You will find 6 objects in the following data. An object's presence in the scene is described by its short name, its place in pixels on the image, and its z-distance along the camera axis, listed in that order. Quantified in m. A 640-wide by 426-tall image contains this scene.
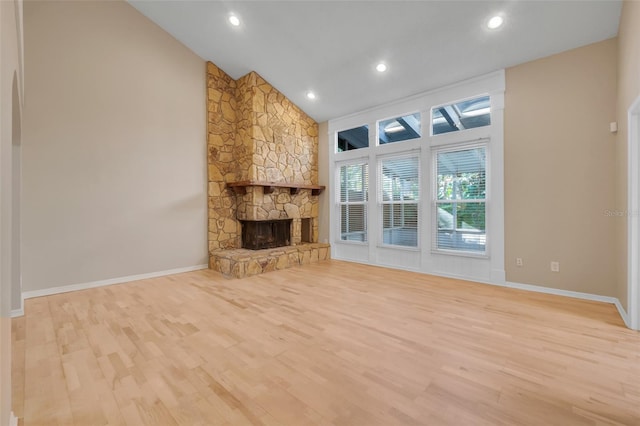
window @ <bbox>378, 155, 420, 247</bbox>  4.74
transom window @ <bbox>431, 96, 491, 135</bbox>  4.00
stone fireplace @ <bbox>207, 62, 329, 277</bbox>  5.00
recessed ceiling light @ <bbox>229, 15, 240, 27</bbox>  3.90
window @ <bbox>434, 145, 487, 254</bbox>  4.02
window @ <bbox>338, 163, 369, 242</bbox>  5.50
